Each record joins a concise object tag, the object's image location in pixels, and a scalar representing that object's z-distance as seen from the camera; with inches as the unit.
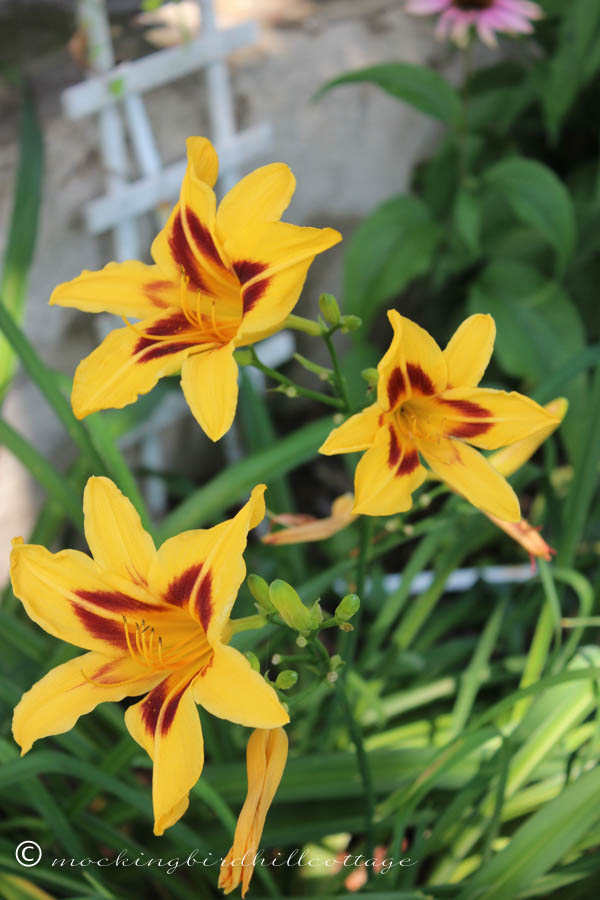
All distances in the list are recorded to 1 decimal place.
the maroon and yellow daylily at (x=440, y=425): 30.4
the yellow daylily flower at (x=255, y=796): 29.8
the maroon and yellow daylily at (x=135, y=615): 28.2
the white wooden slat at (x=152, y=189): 72.3
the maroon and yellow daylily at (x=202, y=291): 30.1
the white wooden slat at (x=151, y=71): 67.9
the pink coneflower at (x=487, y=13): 65.0
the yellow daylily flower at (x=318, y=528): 39.4
